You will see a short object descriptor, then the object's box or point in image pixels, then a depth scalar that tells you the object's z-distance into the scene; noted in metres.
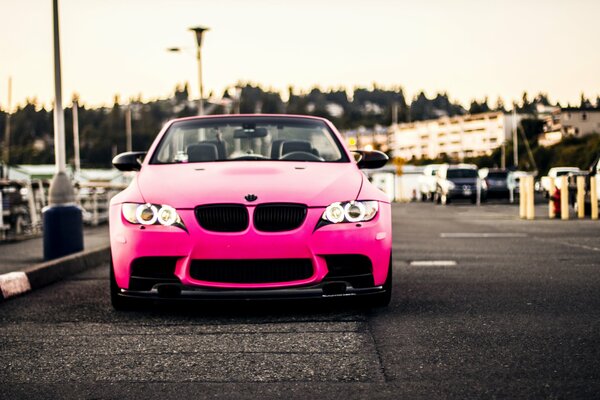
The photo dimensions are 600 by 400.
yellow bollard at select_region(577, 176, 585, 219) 22.80
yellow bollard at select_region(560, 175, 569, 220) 22.27
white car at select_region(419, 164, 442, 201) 45.34
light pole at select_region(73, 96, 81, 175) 89.46
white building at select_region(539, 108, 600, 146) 145.25
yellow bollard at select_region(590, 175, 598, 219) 21.79
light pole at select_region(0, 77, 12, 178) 77.69
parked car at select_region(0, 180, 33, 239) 16.77
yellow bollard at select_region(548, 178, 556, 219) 23.06
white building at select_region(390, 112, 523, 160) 174.62
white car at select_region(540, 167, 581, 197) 46.08
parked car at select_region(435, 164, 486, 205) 39.88
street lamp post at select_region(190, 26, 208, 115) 31.61
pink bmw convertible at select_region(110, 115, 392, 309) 5.92
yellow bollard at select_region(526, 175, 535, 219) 22.70
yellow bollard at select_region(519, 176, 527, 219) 23.33
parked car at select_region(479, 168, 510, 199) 42.12
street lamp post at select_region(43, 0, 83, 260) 10.34
